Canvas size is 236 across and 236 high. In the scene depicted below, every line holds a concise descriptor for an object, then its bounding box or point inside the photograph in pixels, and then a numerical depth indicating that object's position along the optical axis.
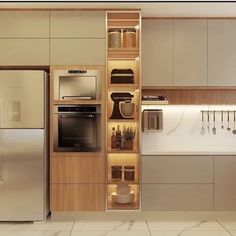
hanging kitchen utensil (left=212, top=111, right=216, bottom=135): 4.22
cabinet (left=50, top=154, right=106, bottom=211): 3.62
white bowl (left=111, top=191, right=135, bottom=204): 3.75
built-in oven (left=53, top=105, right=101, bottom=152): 3.60
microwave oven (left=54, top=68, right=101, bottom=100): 3.62
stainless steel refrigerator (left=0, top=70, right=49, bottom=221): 3.48
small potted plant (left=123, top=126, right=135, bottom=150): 3.78
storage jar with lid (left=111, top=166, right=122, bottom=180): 3.77
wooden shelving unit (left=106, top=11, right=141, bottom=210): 3.70
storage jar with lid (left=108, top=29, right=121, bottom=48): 3.75
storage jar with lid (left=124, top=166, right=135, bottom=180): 3.75
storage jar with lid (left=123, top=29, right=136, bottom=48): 3.80
